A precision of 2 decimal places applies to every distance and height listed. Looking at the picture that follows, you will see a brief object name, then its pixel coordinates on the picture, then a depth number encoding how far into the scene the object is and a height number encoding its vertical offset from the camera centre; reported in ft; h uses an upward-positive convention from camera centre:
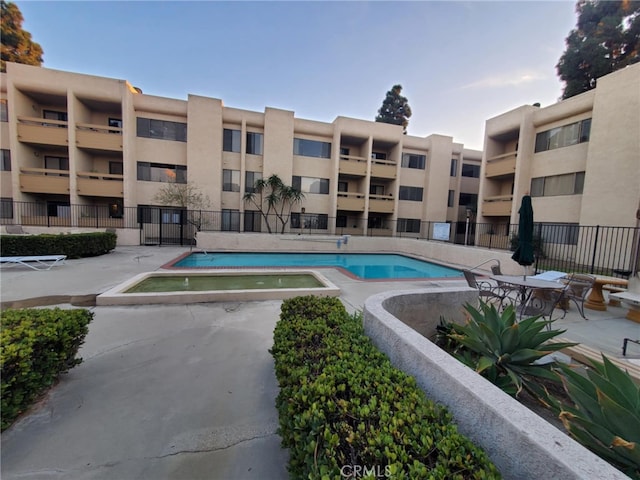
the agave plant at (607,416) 4.98 -3.85
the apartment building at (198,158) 56.29 +14.61
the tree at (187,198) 60.90 +3.66
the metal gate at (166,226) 62.54 -3.00
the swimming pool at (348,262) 41.60 -7.61
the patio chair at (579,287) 18.54 -3.79
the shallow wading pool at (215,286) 19.19 -6.36
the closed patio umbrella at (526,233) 18.53 -0.09
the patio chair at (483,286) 18.40 -4.47
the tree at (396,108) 111.75 +50.00
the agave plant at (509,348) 8.72 -4.14
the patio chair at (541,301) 16.14 -4.83
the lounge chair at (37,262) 28.53 -6.76
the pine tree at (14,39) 72.13 +47.12
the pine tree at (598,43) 62.80 +47.57
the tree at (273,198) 66.74 +5.45
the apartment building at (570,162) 42.73 +14.40
